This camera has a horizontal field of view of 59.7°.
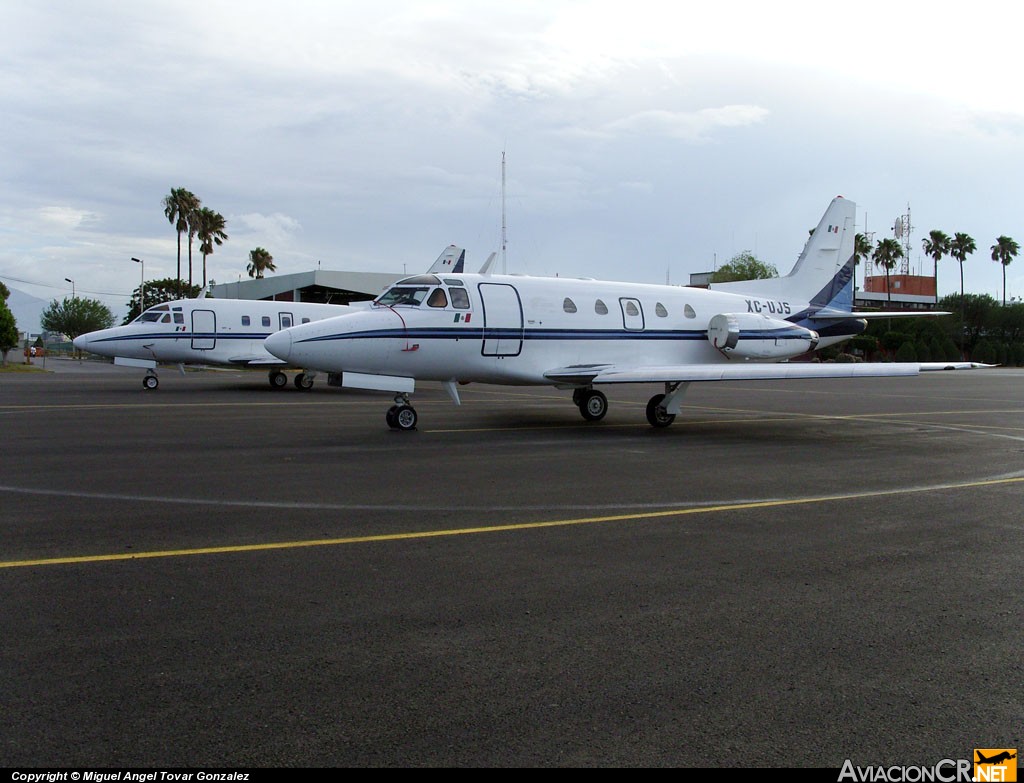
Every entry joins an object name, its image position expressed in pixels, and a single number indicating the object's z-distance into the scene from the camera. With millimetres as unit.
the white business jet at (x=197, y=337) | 28203
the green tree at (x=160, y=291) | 102312
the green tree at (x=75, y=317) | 131750
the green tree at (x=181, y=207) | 77062
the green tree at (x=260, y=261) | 100500
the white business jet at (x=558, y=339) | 15164
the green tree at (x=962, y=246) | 107125
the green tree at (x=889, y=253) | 108875
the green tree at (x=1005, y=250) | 109938
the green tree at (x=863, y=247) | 104300
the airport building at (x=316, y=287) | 75625
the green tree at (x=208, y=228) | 78894
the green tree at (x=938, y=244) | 108000
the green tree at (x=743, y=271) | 103062
